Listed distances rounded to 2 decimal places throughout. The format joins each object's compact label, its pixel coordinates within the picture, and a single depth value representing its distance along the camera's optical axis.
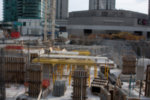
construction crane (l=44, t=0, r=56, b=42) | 37.94
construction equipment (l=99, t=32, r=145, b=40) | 54.84
